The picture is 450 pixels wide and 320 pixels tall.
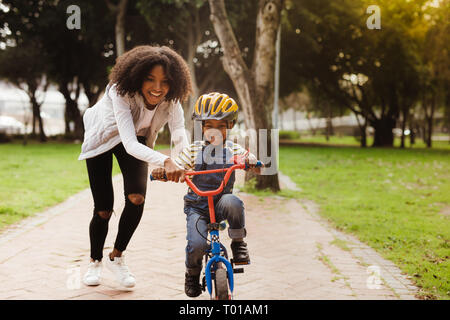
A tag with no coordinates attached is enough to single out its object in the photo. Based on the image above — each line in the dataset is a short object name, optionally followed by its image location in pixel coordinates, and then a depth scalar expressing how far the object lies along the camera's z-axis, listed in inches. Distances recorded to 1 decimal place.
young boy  118.5
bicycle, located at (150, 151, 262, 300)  113.5
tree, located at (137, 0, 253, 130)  727.2
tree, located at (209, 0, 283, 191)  358.6
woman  130.6
